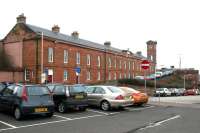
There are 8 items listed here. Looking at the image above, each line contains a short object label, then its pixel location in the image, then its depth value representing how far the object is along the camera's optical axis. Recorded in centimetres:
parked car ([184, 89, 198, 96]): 6438
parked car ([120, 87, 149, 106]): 2198
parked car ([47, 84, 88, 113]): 1716
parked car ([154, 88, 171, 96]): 5438
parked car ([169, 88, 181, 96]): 5928
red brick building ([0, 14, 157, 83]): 4697
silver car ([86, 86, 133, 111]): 1877
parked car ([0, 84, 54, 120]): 1438
